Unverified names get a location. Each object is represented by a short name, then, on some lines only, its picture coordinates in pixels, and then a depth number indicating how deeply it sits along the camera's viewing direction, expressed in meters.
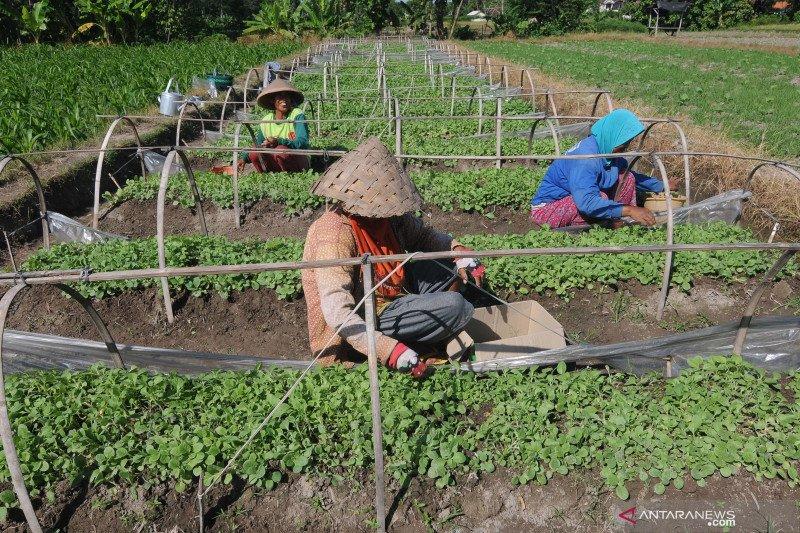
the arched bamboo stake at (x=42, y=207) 5.29
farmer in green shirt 7.24
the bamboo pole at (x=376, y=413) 2.55
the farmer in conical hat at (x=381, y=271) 3.04
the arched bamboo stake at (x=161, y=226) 4.18
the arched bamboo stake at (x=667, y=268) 4.43
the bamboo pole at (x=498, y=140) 7.74
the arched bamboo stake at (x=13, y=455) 2.36
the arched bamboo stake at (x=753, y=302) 3.15
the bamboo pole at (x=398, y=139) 6.82
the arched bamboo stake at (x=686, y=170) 5.61
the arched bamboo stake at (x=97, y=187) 5.90
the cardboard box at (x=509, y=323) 4.08
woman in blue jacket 5.26
